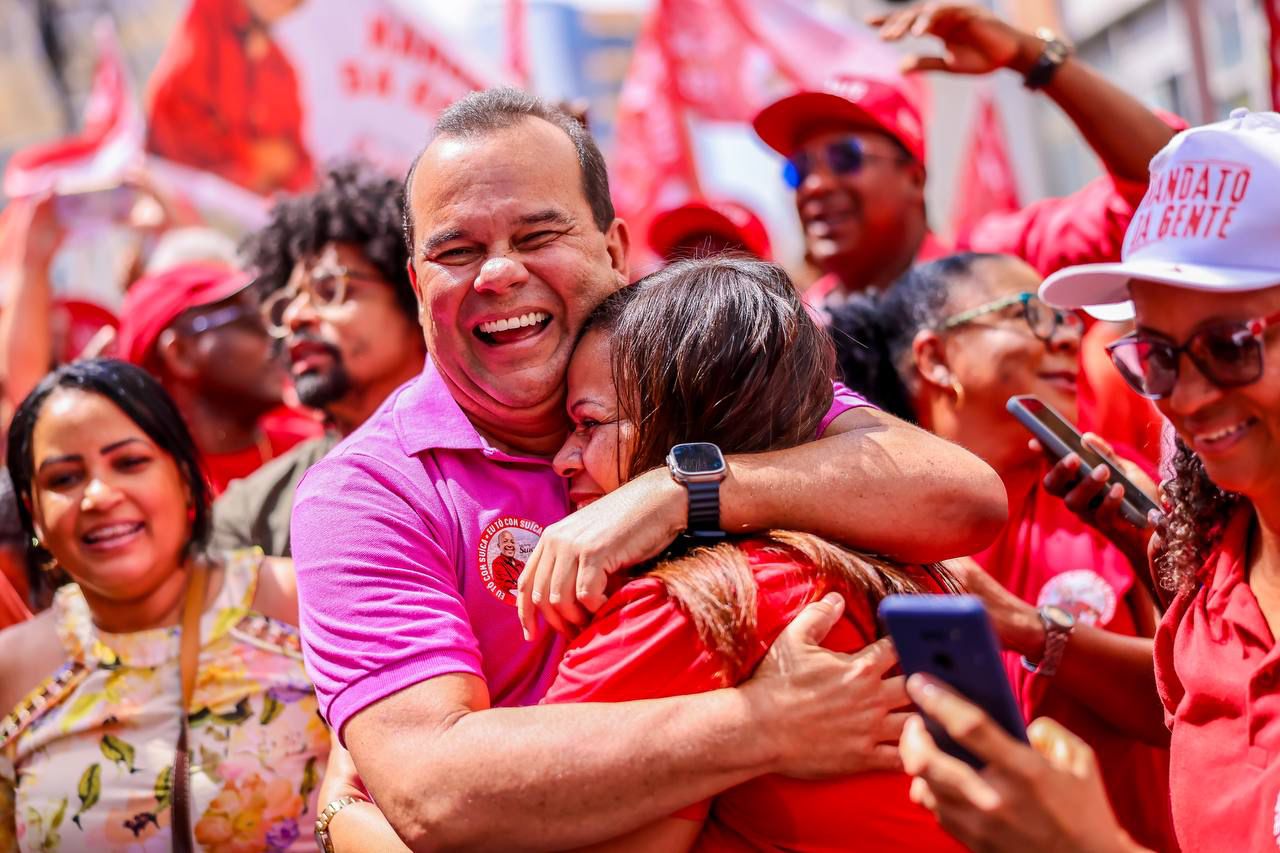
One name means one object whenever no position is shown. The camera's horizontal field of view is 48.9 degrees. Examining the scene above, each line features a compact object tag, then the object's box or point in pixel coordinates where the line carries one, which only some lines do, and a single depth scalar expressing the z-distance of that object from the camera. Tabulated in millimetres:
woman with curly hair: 1915
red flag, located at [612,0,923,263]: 8000
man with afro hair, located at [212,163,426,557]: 4379
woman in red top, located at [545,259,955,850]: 2035
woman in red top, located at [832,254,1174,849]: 2881
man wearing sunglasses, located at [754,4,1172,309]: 4293
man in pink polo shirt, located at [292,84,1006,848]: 2016
